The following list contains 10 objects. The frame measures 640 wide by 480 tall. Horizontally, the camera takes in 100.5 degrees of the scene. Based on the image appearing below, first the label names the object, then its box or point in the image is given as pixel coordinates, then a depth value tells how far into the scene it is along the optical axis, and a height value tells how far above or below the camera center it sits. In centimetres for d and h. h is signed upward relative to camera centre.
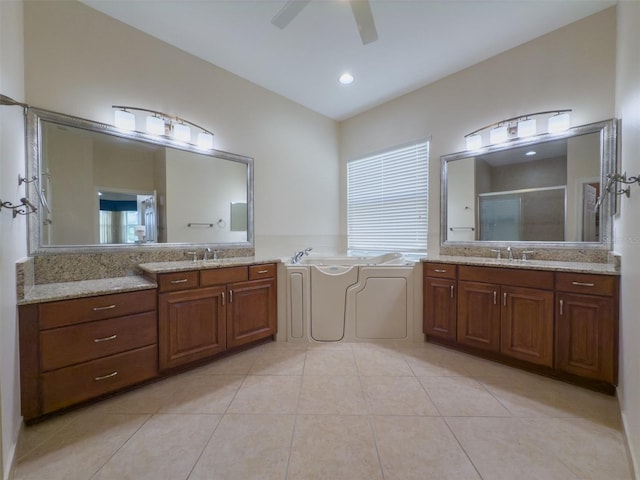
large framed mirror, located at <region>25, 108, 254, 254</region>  181 +38
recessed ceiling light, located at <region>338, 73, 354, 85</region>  283 +171
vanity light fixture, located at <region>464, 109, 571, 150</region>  219 +97
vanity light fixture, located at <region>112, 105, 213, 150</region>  211 +96
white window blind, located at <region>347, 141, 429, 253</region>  317 +47
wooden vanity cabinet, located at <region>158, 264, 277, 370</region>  195 -63
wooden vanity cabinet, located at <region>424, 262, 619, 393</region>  171 -62
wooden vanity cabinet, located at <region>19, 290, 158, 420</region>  142 -67
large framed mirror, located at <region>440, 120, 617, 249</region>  206 +40
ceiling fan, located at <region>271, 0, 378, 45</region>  155 +134
